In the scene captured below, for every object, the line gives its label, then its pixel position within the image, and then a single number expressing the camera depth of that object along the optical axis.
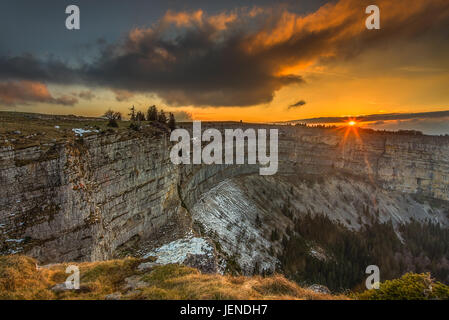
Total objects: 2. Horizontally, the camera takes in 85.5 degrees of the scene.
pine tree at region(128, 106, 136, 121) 57.82
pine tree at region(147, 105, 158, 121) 61.00
